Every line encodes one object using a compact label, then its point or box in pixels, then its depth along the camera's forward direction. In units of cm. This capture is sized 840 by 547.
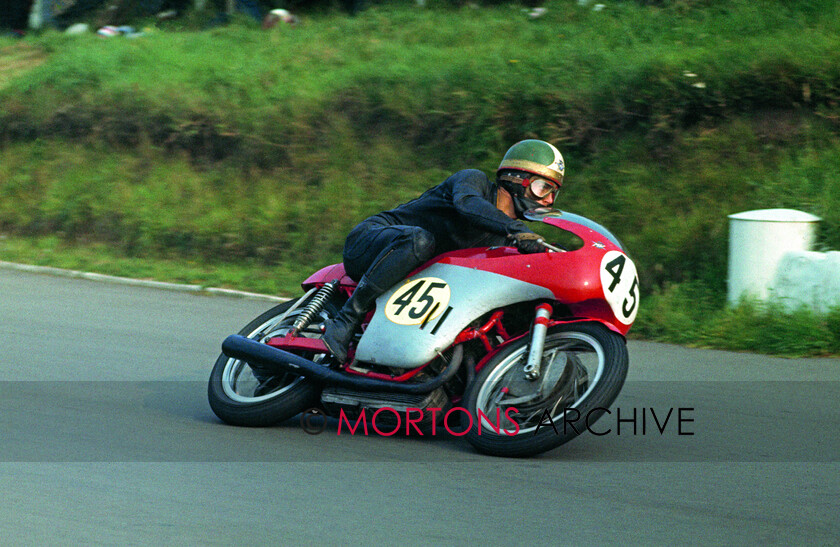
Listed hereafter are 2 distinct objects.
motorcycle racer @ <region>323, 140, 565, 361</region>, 1086
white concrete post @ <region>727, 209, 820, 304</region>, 1675
